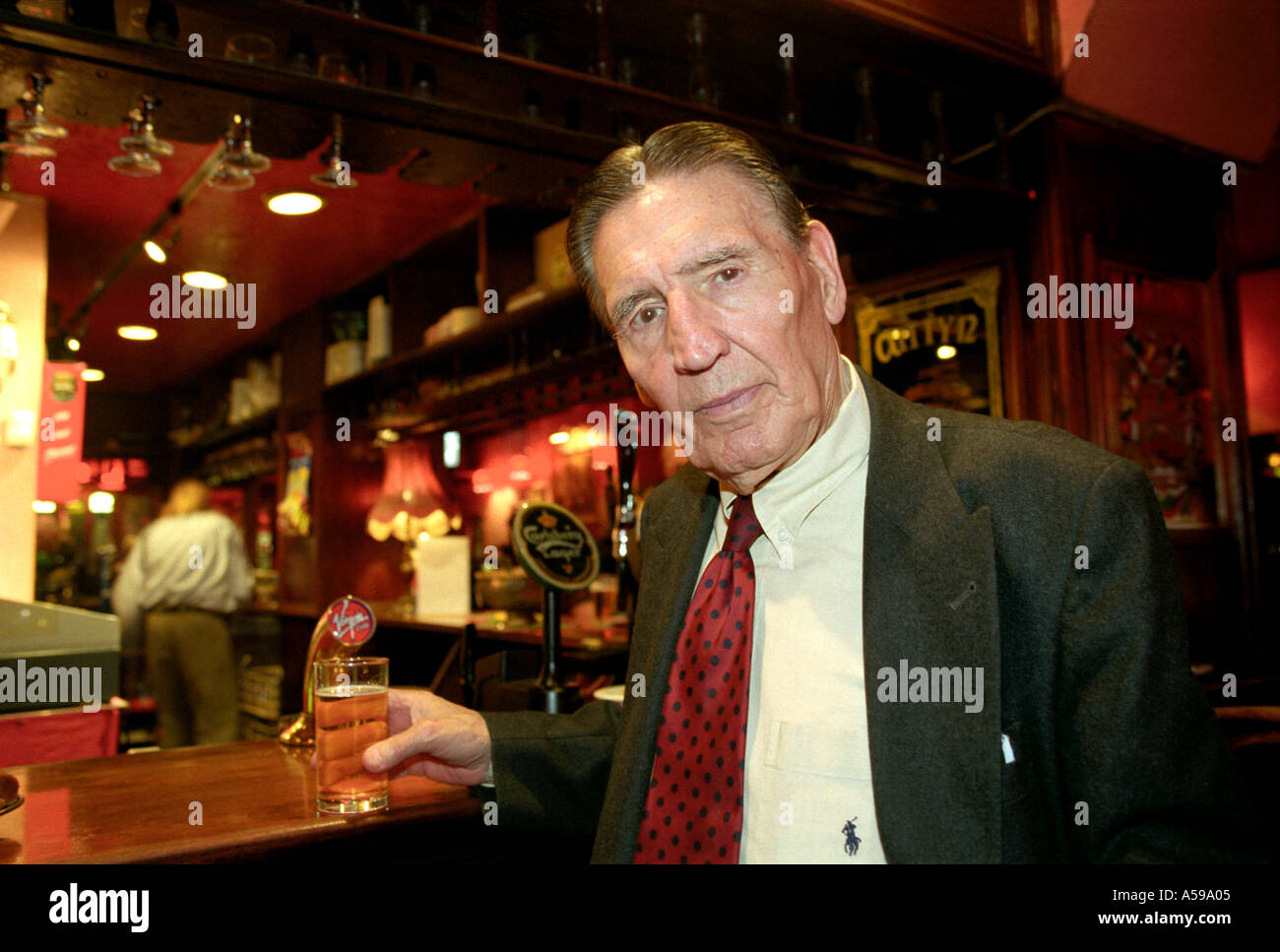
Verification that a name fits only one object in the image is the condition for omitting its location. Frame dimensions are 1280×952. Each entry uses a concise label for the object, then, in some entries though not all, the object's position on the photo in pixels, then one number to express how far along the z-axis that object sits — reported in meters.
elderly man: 1.04
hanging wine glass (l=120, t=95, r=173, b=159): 2.04
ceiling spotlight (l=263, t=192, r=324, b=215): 4.44
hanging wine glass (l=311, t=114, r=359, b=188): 2.17
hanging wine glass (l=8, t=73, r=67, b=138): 1.84
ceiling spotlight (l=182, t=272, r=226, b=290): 5.08
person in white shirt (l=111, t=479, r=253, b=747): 5.67
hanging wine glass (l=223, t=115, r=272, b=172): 2.15
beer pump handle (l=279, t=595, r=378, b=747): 1.86
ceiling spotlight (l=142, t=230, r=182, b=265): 3.87
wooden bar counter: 1.29
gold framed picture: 3.35
